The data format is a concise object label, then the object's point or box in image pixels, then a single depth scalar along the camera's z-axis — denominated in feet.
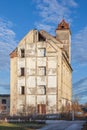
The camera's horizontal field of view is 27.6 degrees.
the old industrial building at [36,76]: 114.72
